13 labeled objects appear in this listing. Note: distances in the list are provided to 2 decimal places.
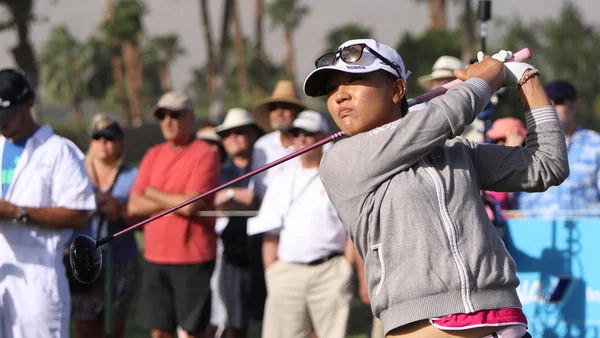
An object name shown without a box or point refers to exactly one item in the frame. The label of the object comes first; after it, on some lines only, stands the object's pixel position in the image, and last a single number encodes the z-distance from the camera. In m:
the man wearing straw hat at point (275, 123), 14.82
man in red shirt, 13.50
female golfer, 6.01
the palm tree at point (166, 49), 184.20
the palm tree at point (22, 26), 63.87
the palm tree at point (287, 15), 183.25
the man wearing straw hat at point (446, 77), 13.20
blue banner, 11.05
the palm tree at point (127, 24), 116.50
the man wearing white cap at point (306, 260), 12.53
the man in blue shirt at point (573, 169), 13.33
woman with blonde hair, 14.30
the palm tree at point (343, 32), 162.79
